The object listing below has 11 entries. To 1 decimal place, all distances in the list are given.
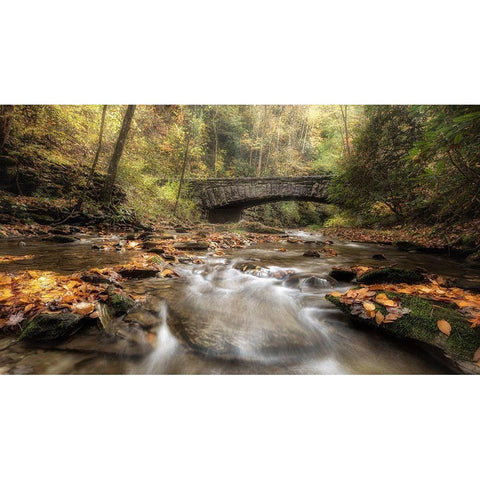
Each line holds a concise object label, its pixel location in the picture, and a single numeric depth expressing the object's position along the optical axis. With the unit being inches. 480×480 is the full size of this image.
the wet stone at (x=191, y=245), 161.5
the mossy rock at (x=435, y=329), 47.6
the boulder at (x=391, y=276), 81.8
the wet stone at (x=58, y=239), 153.1
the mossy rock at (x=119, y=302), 63.3
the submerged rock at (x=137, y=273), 91.4
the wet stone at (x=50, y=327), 50.0
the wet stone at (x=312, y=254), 157.9
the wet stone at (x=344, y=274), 98.6
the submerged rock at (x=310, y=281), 97.0
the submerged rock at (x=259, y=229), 337.1
